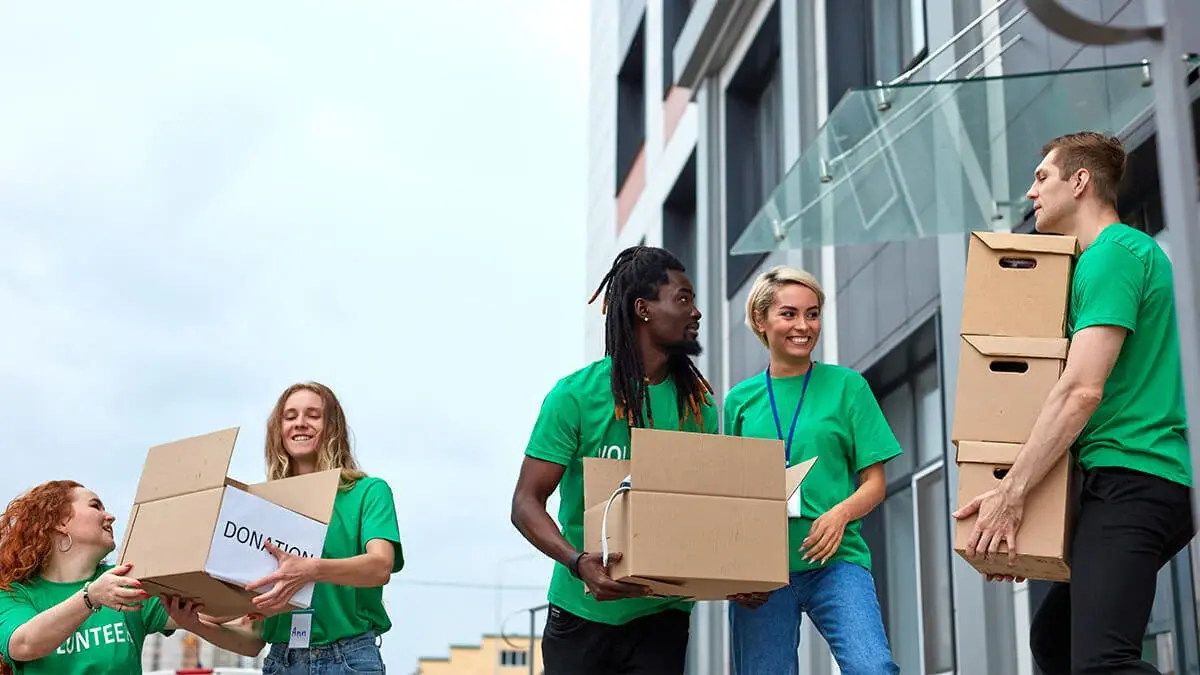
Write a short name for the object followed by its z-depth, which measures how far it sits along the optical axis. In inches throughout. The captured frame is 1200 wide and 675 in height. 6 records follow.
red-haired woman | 192.7
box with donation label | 176.1
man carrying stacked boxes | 144.0
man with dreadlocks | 173.6
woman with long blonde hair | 186.2
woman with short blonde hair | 178.4
